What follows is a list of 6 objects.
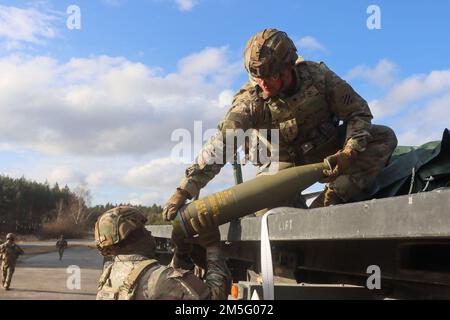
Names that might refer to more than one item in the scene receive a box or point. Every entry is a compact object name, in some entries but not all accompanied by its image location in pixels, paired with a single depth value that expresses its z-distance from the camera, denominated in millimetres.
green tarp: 2875
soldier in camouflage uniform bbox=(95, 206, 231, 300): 2877
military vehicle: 1668
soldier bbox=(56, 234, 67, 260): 26905
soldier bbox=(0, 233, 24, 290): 14991
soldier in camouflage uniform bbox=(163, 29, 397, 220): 3346
